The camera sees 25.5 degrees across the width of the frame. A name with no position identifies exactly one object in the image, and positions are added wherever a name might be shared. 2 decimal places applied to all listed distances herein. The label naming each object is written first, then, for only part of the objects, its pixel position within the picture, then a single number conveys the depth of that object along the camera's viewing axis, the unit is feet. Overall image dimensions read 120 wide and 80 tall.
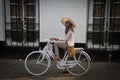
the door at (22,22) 33.14
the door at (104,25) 32.24
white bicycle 27.45
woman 26.91
